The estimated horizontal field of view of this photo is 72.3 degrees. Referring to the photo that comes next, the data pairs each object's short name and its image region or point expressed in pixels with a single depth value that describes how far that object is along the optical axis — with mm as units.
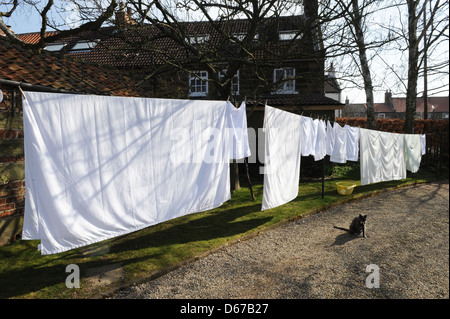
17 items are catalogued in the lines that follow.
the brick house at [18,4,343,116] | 6281
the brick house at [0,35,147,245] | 4438
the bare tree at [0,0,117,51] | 3594
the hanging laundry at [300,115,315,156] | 6105
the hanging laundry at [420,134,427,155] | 11122
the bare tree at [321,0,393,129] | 6276
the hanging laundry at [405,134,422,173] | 10150
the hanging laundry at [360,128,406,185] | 8017
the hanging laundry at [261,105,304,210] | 4863
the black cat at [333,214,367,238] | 5118
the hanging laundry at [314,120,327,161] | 6637
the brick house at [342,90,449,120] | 42219
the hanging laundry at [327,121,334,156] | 6997
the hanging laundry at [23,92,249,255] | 2770
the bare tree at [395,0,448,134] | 10500
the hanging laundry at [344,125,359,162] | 7712
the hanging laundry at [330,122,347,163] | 7277
